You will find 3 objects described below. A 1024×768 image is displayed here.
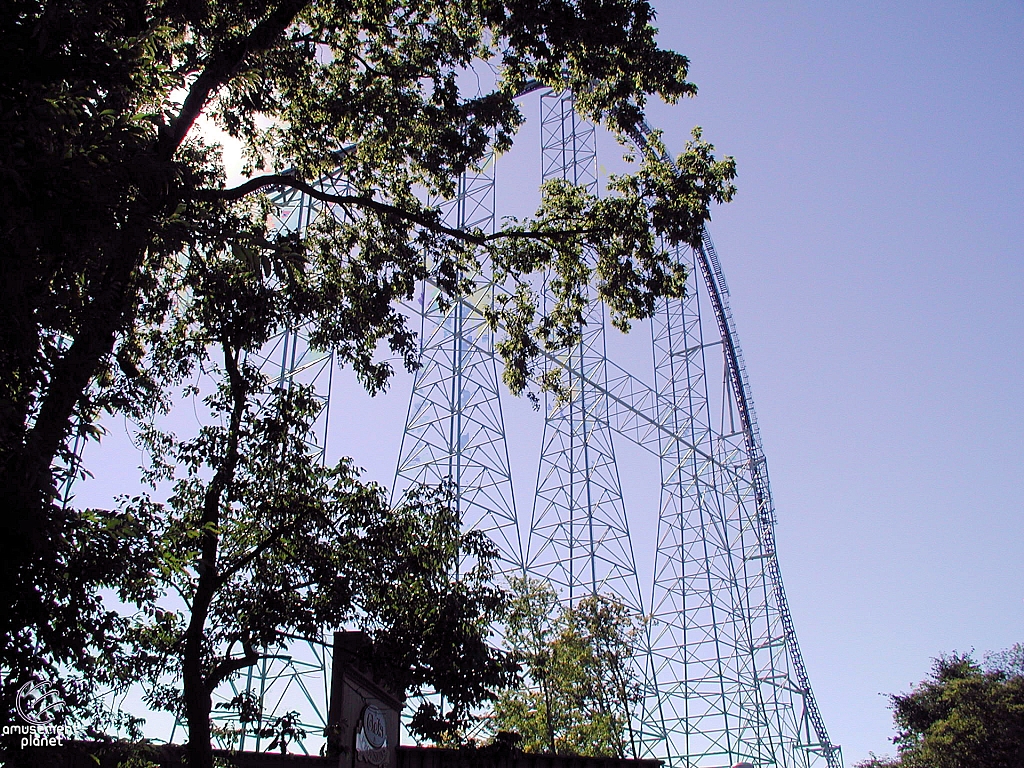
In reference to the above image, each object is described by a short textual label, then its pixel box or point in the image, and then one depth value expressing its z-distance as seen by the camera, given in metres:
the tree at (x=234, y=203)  3.59
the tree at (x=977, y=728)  19.77
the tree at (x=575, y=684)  14.84
